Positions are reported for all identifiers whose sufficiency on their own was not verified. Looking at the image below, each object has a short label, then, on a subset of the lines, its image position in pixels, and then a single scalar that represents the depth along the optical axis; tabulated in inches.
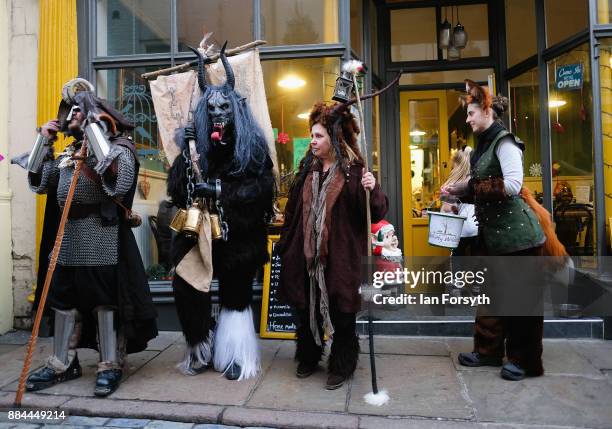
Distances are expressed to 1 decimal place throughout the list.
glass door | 269.0
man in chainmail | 140.3
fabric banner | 165.0
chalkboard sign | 188.5
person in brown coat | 139.4
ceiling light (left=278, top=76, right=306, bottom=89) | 212.3
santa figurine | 204.4
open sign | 208.2
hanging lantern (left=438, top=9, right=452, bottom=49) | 259.1
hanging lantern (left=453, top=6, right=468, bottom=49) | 257.3
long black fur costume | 145.6
